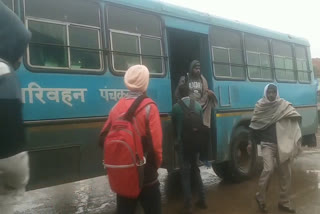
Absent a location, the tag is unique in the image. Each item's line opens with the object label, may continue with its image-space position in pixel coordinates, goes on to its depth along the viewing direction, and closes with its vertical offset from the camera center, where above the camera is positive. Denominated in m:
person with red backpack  2.78 -0.18
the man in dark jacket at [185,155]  5.01 -0.46
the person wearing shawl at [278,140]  4.94 -0.34
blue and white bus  4.02 +0.78
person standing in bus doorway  5.43 +0.43
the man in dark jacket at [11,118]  1.62 +0.07
